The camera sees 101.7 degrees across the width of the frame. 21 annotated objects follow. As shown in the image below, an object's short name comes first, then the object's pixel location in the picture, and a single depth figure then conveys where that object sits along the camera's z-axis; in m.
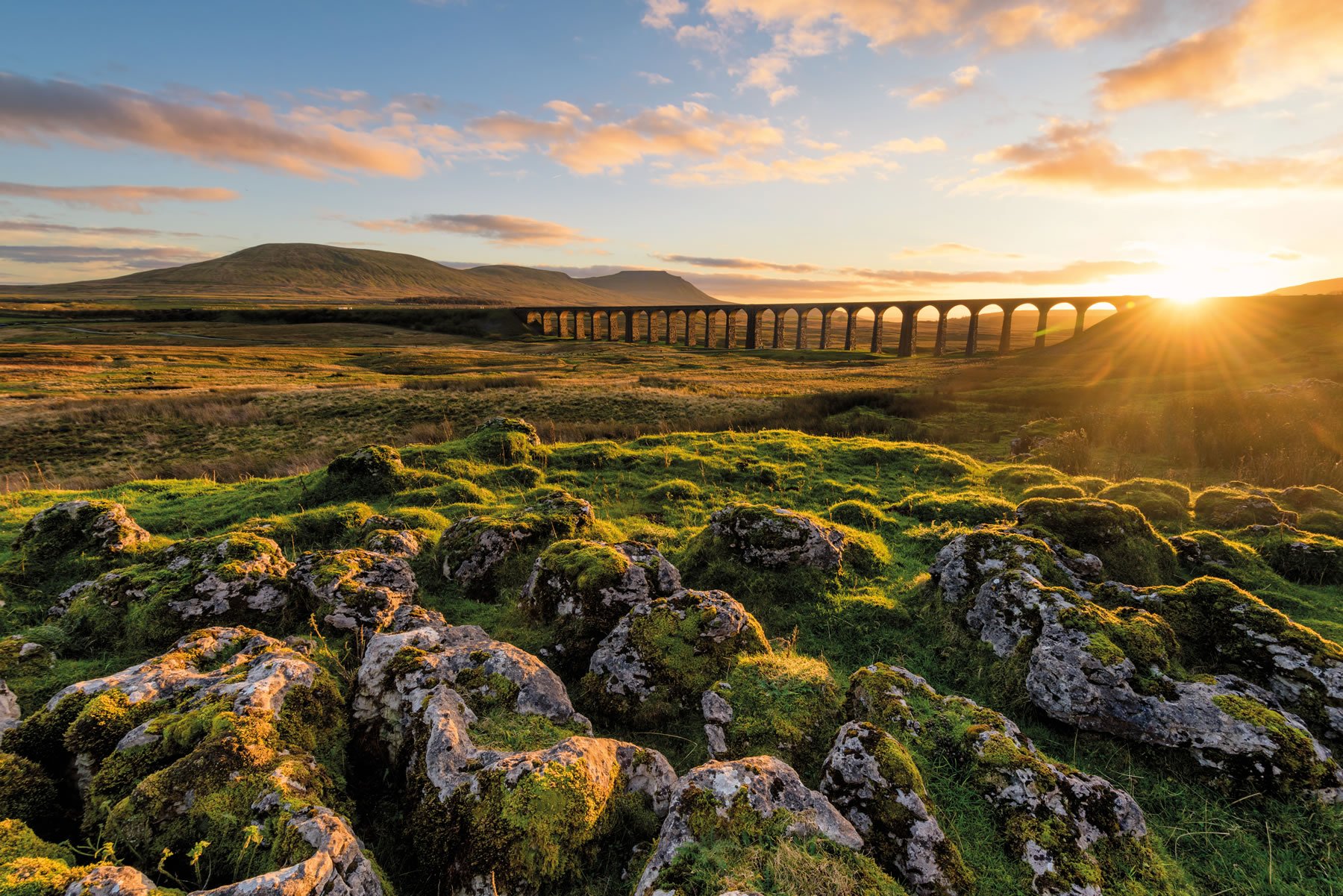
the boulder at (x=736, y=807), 3.95
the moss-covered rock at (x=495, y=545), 9.45
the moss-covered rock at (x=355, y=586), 7.60
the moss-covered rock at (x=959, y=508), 12.90
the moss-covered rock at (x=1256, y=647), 6.16
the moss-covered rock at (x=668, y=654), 6.50
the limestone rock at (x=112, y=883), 3.10
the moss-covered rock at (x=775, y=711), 5.70
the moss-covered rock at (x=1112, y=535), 9.52
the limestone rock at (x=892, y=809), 4.26
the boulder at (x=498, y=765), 4.15
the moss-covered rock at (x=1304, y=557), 9.27
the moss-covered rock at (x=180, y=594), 7.27
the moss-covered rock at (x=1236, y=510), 11.66
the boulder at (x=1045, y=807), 4.35
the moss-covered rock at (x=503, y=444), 17.33
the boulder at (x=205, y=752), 3.85
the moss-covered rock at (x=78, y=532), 9.55
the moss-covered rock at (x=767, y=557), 9.55
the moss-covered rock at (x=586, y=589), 7.62
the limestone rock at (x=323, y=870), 3.28
